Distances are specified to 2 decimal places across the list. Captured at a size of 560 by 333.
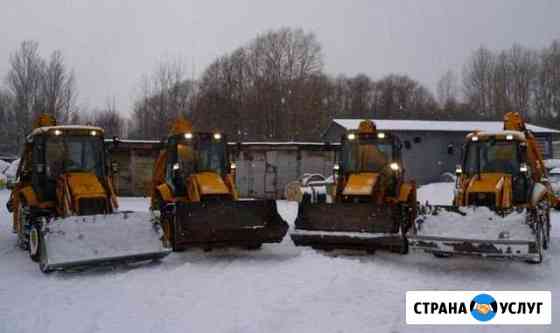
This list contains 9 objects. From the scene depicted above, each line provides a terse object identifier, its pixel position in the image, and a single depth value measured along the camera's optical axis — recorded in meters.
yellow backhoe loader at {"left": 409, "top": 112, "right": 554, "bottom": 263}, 9.08
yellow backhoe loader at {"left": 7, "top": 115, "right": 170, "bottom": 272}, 9.37
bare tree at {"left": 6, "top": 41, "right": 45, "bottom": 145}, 46.41
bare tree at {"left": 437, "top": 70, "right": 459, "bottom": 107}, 72.44
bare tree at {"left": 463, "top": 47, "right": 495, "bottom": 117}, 69.78
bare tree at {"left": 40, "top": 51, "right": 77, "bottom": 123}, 46.31
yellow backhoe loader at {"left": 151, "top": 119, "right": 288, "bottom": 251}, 10.35
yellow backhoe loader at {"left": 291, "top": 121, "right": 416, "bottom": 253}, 10.36
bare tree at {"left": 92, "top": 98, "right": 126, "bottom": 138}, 57.77
